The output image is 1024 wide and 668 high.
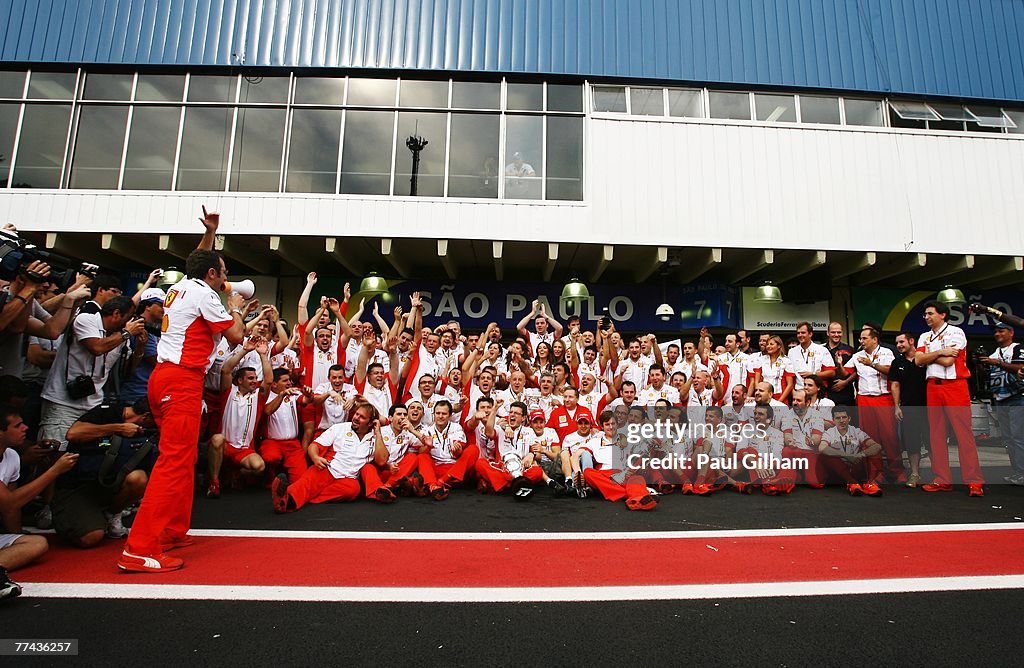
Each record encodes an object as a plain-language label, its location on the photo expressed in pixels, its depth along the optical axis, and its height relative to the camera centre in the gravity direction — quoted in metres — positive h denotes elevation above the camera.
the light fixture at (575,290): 9.98 +2.22
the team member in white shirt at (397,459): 5.35 -0.53
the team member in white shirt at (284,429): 6.00 -0.24
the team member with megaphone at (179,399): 3.12 +0.04
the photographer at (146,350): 4.78 +0.50
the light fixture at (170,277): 9.69 +2.34
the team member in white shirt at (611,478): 4.92 -0.67
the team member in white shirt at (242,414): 5.63 -0.08
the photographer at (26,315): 3.66 +0.64
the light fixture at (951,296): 9.98 +2.23
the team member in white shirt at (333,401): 6.29 +0.08
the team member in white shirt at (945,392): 5.82 +0.24
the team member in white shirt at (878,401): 6.27 +0.15
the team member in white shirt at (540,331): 7.84 +1.18
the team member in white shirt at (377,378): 6.47 +0.37
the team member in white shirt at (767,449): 5.62 -0.40
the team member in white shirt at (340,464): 4.73 -0.56
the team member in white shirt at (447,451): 5.74 -0.45
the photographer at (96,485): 3.49 -0.54
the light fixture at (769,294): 10.72 +2.35
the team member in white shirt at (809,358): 6.82 +0.70
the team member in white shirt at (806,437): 6.07 -0.27
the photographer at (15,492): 3.02 -0.53
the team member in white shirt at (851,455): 5.87 -0.46
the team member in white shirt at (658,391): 6.67 +0.25
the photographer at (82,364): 4.04 +0.31
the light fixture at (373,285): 10.13 +2.31
